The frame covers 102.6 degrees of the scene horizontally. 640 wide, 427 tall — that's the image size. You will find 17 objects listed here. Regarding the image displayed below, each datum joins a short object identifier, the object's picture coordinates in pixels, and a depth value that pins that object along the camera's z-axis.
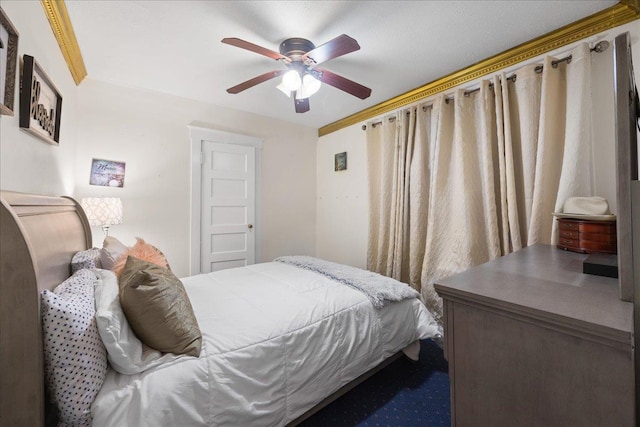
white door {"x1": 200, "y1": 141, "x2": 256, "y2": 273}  3.12
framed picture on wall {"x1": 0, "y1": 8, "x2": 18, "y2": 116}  1.00
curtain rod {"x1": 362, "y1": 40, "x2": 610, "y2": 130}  1.69
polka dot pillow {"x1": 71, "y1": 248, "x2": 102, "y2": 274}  1.32
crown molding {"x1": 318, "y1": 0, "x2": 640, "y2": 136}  1.61
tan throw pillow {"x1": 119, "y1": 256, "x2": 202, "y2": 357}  1.03
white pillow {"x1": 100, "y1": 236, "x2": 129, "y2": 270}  1.47
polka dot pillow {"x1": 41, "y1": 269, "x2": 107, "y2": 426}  0.77
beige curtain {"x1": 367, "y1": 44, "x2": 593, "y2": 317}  1.84
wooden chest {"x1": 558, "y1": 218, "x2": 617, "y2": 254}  1.23
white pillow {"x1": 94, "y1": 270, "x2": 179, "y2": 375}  0.91
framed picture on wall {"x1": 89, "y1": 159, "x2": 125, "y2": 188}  2.51
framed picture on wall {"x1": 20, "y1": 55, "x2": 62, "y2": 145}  1.23
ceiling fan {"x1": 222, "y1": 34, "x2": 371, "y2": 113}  1.63
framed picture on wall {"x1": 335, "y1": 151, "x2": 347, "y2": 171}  3.66
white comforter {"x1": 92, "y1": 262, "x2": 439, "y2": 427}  0.95
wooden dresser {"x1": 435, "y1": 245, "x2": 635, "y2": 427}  0.54
